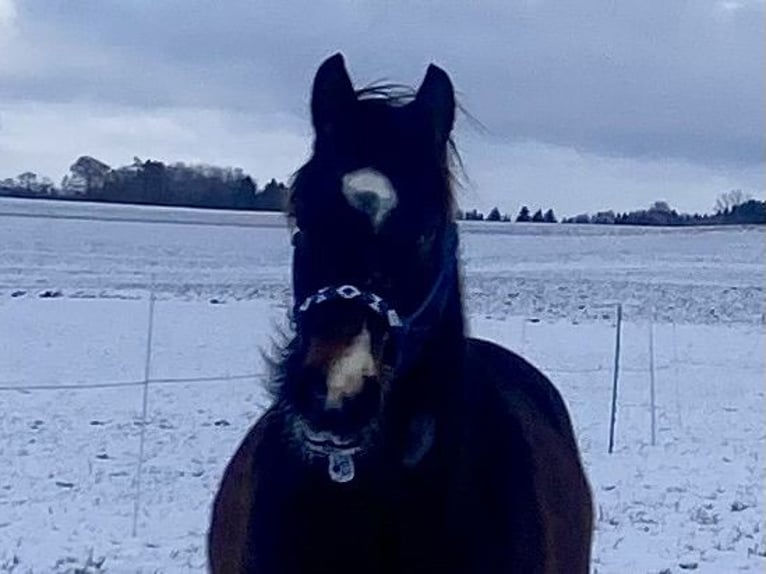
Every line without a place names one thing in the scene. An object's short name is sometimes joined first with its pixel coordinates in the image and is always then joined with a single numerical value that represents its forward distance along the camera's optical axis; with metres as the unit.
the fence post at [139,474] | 8.65
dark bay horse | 2.74
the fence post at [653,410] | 12.84
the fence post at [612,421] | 12.20
